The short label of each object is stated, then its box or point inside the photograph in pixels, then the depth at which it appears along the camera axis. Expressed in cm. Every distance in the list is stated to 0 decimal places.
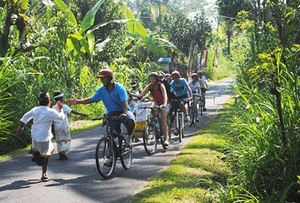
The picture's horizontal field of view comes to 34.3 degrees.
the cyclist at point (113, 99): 842
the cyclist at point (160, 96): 1068
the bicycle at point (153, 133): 1064
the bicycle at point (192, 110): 1567
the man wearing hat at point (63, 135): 1013
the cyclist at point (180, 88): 1320
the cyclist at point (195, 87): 1608
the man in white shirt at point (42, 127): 797
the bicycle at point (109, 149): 817
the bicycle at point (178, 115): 1239
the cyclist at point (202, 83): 1872
